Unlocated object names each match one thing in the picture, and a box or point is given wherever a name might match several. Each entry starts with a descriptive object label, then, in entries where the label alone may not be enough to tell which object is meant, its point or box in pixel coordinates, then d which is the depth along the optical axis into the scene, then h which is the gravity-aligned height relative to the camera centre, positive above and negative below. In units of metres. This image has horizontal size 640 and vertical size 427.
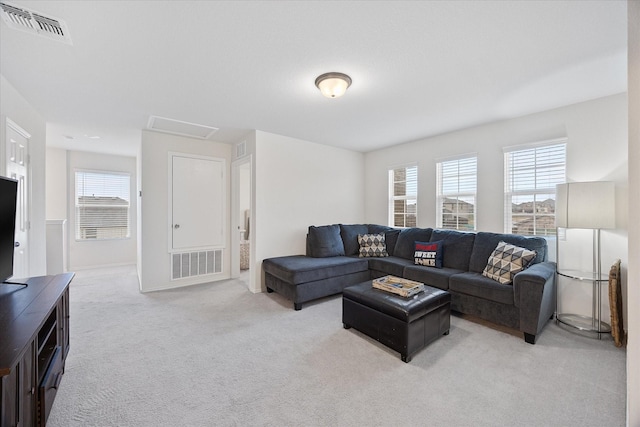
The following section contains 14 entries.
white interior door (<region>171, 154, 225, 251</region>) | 4.44 +0.17
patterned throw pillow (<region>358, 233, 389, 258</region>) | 4.51 -0.57
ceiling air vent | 1.65 +1.23
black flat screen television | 1.76 -0.08
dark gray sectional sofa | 2.65 -0.76
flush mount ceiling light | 2.41 +1.18
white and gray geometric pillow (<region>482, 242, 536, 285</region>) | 2.90 -0.55
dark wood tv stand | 1.07 -0.70
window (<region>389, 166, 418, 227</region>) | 4.96 +0.30
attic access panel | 3.72 +1.26
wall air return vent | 4.43 -0.89
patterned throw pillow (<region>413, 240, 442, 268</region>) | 3.75 -0.60
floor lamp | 2.60 -0.05
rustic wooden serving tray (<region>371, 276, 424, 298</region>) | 2.58 -0.75
